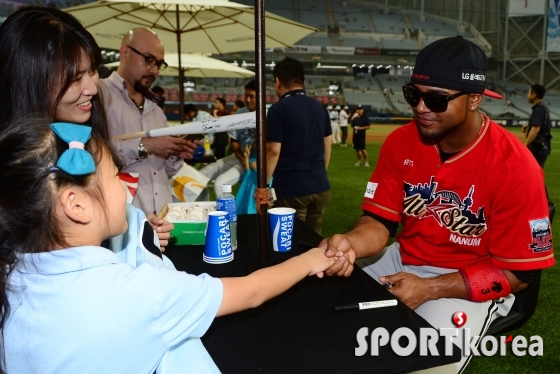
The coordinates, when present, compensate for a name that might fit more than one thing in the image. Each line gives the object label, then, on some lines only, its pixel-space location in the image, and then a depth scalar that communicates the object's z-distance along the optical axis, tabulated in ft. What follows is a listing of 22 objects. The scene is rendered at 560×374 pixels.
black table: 3.90
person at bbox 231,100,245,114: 33.47
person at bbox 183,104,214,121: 34.96
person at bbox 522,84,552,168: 27.12
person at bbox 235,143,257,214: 15.05
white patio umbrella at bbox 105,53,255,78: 31.19
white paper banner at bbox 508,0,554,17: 132.87
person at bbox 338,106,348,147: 61.95
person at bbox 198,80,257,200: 16.90
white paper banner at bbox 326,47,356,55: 134.00
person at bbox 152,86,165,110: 28.49
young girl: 3.01
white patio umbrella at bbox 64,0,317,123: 15.57
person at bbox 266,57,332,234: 13.14
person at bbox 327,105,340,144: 64.44
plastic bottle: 6.73
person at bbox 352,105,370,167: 39.29
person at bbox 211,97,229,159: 28.65
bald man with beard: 9.86
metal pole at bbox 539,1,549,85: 130.31
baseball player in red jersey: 6.03
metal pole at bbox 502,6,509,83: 138.72
